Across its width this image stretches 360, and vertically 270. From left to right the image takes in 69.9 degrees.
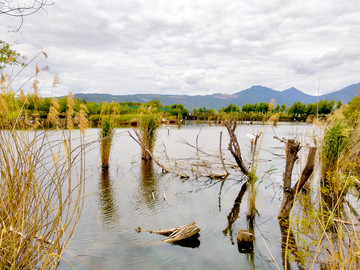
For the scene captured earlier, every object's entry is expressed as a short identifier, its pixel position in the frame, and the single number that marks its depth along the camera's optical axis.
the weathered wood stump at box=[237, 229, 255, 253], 3.37
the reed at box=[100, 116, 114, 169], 7.54
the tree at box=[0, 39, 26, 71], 7.45
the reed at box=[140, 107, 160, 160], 8.65
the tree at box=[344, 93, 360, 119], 19.16
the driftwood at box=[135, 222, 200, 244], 3.49
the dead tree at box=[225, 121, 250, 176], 5.55
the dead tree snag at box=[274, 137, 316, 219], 3.85
